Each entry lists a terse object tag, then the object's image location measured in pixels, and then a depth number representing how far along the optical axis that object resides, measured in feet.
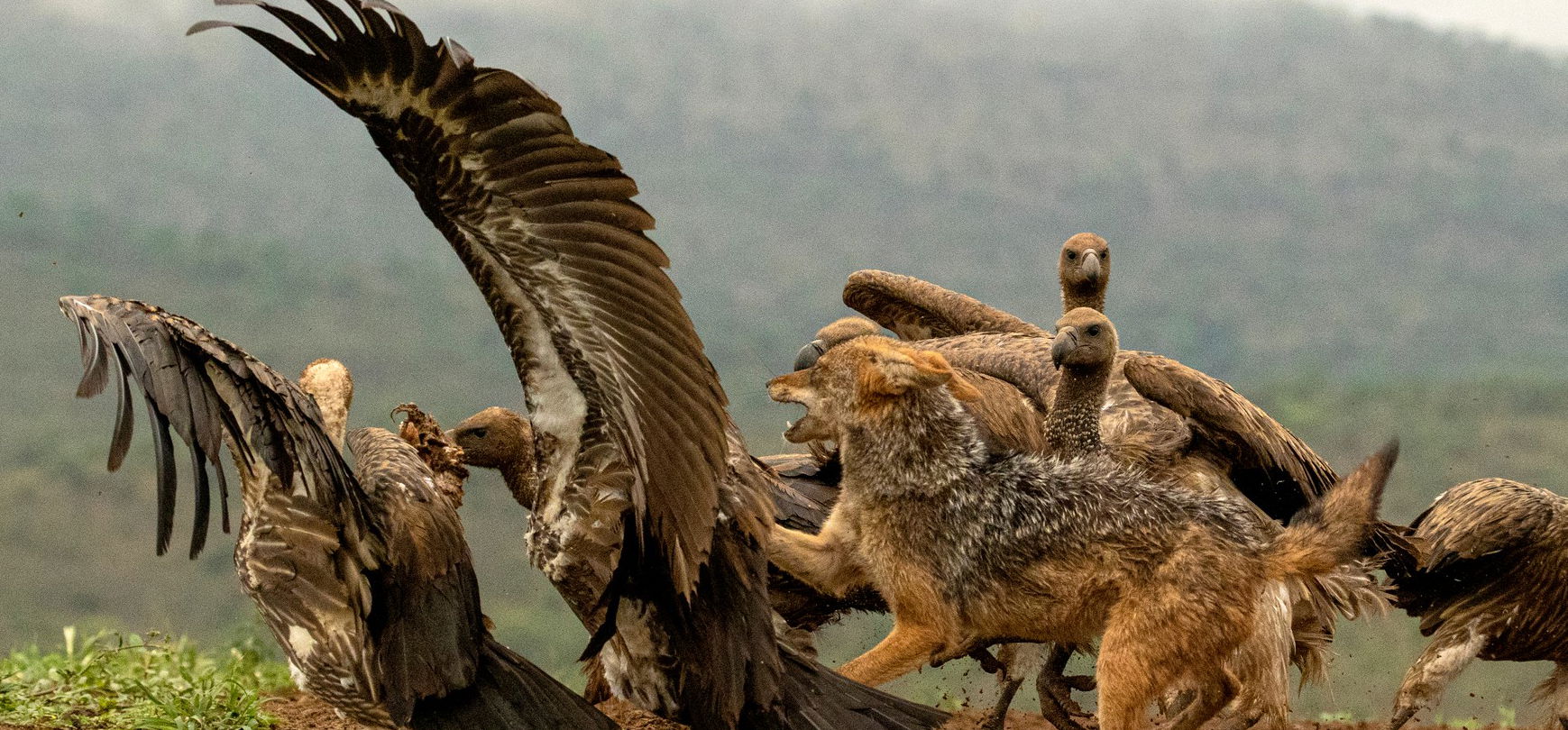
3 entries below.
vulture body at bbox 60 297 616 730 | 26.61
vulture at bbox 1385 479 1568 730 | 38.99
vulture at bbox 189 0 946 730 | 23.11
